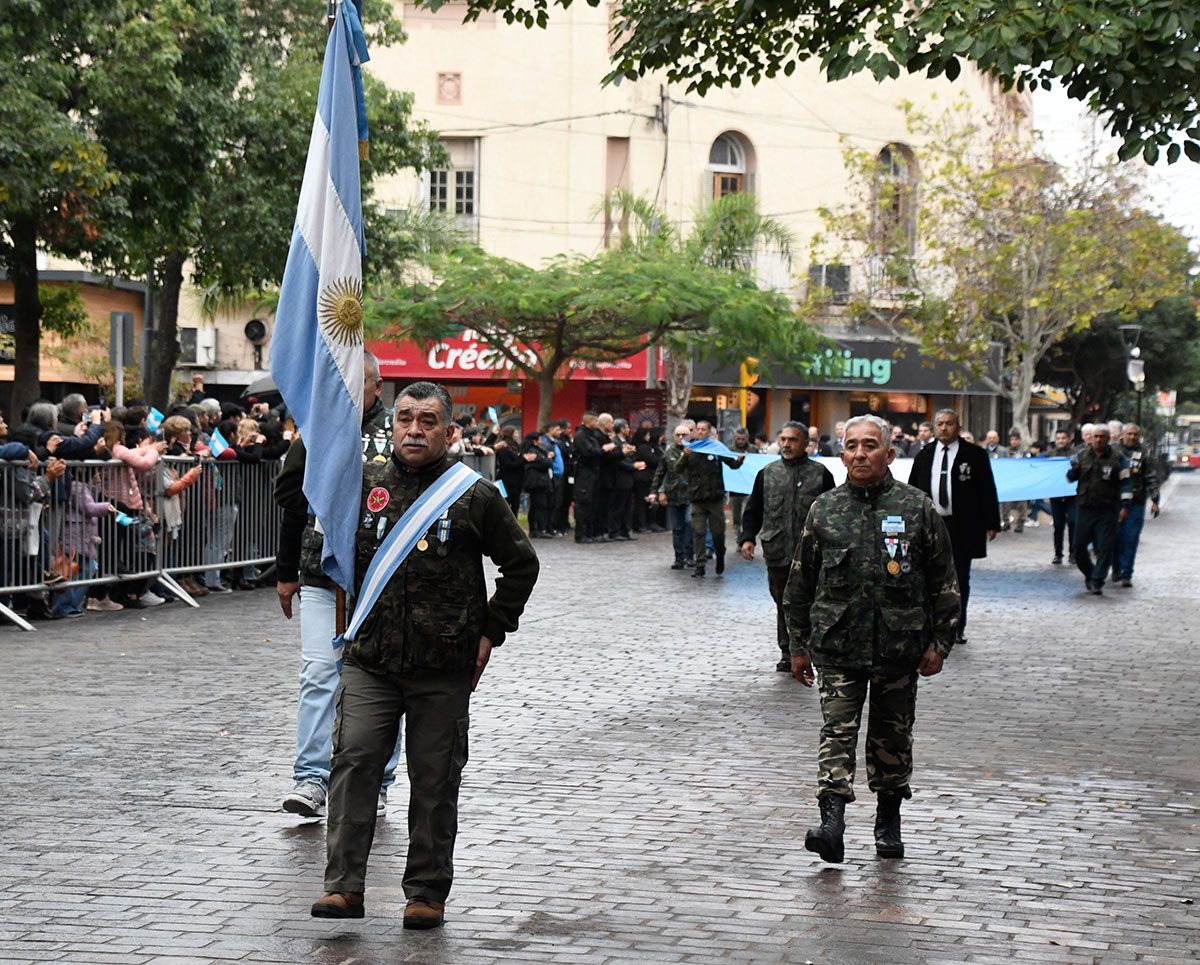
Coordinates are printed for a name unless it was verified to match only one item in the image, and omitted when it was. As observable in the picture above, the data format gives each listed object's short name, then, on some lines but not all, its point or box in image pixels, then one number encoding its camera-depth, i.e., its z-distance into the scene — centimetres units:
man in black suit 1430
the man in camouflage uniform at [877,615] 716
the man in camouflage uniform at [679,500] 2228
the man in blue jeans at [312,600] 727
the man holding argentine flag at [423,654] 598
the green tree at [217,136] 2214
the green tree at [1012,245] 3744
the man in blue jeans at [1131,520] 2086
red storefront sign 4359
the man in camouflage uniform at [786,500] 1280
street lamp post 4226
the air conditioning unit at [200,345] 4488
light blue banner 2405
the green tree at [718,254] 3266
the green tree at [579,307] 3062
